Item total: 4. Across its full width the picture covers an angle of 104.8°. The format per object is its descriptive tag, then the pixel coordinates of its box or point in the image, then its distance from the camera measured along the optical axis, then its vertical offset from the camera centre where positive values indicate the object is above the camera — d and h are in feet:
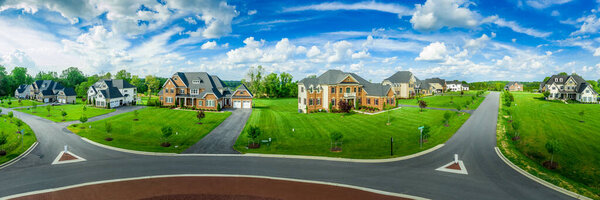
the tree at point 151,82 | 288.51 +13.71
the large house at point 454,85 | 442.50 +17.50
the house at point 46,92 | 219.20 +0.46
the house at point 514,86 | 435.53 +15.83
